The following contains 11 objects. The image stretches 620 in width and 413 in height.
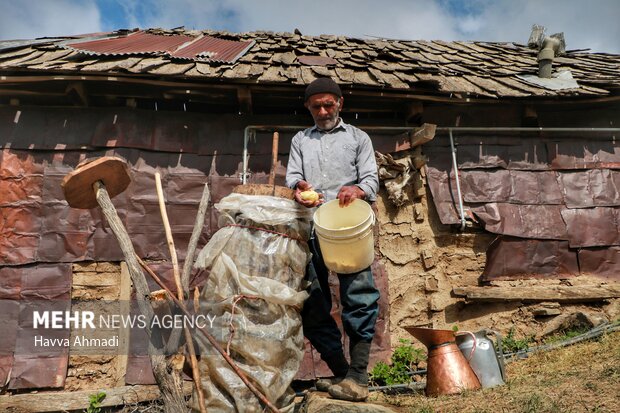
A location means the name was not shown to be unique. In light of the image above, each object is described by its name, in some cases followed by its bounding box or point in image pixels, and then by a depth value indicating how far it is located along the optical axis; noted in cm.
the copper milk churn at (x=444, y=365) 371
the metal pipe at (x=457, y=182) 561
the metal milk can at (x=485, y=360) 406
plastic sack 273
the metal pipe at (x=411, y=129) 553
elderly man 312
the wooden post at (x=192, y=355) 266
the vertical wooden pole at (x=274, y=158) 362
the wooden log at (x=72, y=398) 463
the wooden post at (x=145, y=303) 270
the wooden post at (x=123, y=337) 493
